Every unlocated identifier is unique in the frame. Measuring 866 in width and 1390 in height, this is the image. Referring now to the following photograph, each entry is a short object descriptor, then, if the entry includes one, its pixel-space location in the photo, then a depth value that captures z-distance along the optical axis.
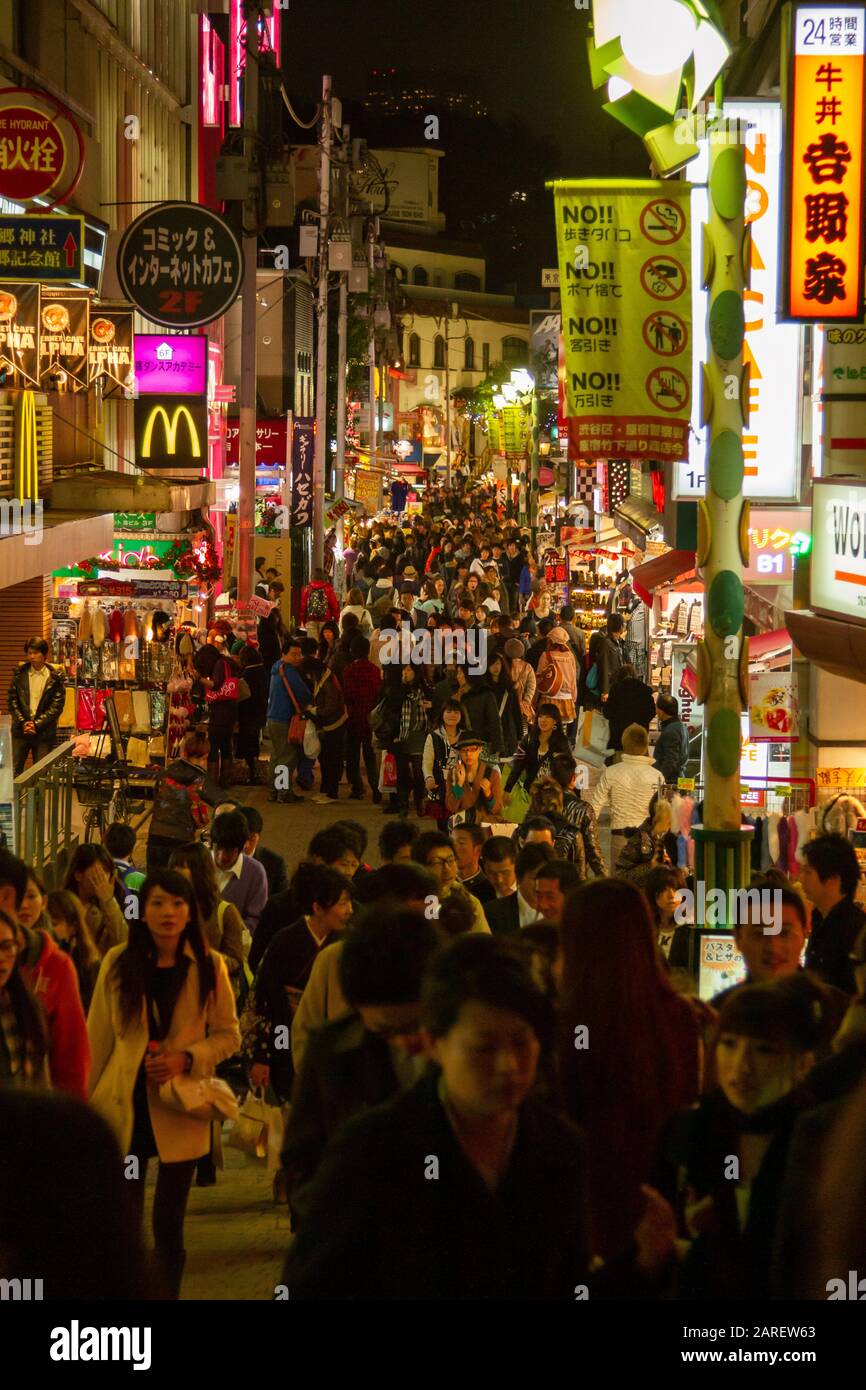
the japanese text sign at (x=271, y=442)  31.98
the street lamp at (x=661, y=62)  7.77
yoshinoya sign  9.40
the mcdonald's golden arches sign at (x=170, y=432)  20.33
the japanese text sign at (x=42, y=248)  14.97
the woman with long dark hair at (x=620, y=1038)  4.23
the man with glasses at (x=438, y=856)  8.01
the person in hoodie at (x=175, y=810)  10.87
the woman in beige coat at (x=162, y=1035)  5.65
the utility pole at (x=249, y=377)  23.16
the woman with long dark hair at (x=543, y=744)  12.94
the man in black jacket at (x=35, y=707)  14.71
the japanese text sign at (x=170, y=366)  20.17
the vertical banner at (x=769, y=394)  11.29
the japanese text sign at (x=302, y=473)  30.11
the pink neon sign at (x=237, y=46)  28.28
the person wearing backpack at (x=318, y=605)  24.84
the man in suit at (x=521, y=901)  7.90
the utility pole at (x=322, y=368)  30.59
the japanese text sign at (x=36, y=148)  14.89
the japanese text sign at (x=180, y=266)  17.58
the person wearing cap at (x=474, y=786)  11.73
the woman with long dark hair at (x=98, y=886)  7.85
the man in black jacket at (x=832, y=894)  6.72
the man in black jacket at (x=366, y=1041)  4.50
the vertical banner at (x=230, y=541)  29.37
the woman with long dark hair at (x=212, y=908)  6.90
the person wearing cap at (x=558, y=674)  18.22
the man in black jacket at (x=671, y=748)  14.21
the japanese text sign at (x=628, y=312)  8.94
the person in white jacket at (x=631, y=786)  11.84
